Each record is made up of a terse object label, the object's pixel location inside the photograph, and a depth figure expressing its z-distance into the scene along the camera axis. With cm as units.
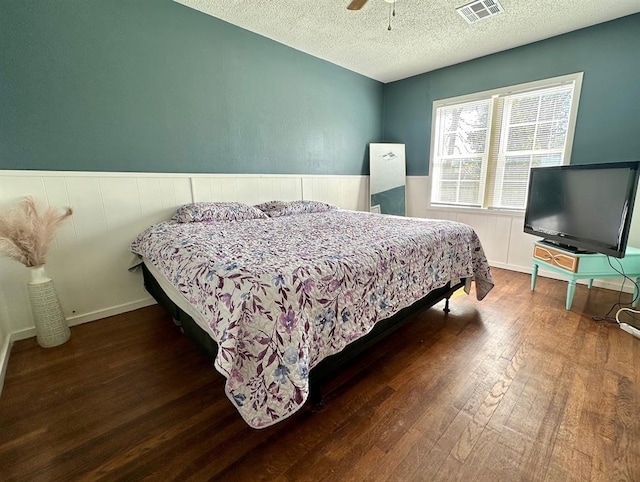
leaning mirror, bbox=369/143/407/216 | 436
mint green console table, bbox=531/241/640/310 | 231
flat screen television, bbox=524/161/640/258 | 204
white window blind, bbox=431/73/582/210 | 307
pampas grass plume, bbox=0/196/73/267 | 176
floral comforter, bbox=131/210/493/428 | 110
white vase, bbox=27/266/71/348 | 186
